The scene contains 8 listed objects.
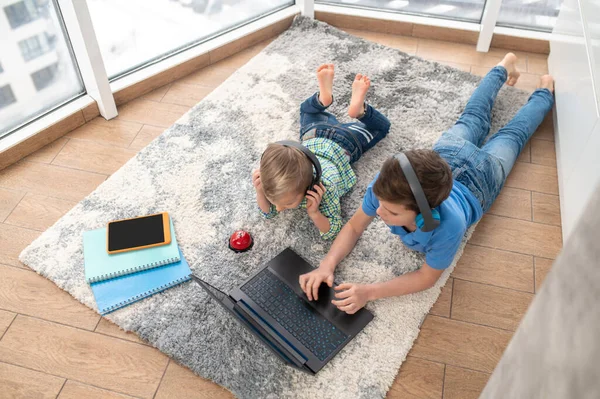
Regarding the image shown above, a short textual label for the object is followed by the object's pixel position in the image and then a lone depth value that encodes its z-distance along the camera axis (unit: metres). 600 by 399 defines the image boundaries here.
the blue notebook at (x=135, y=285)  1.43
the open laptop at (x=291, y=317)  1.30
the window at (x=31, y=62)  1.69
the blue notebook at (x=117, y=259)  1.48
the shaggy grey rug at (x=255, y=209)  1.33
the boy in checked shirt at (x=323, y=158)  1.37
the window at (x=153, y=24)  1.98
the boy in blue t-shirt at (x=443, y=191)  1.18
